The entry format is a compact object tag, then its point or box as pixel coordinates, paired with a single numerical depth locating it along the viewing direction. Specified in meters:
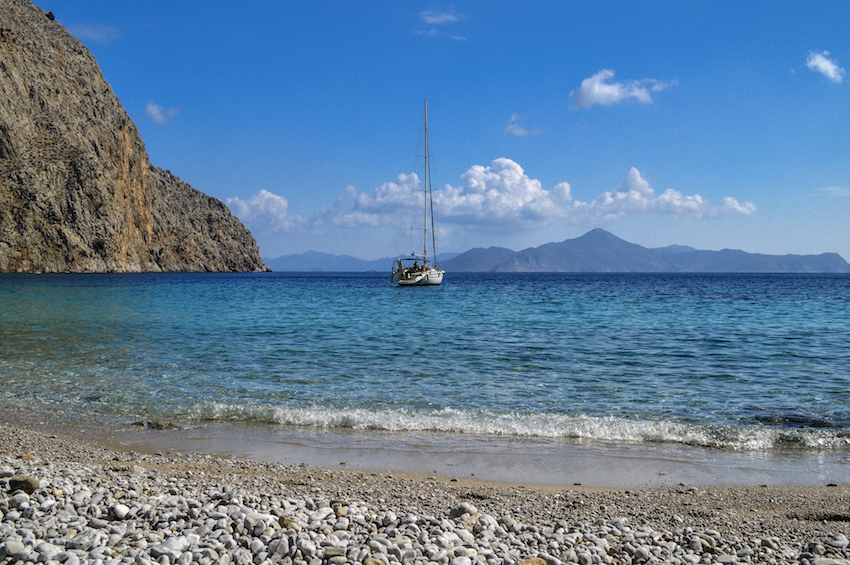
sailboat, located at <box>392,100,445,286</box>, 62.84
